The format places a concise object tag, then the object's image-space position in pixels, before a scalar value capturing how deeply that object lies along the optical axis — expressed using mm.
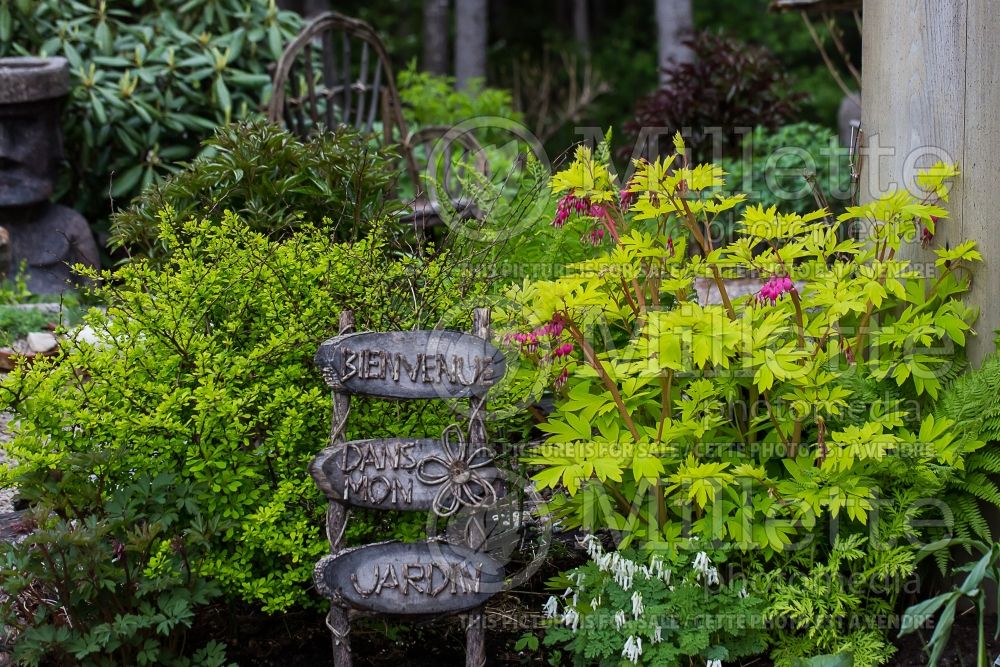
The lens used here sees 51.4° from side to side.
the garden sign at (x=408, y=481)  2822
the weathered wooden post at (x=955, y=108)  3158
